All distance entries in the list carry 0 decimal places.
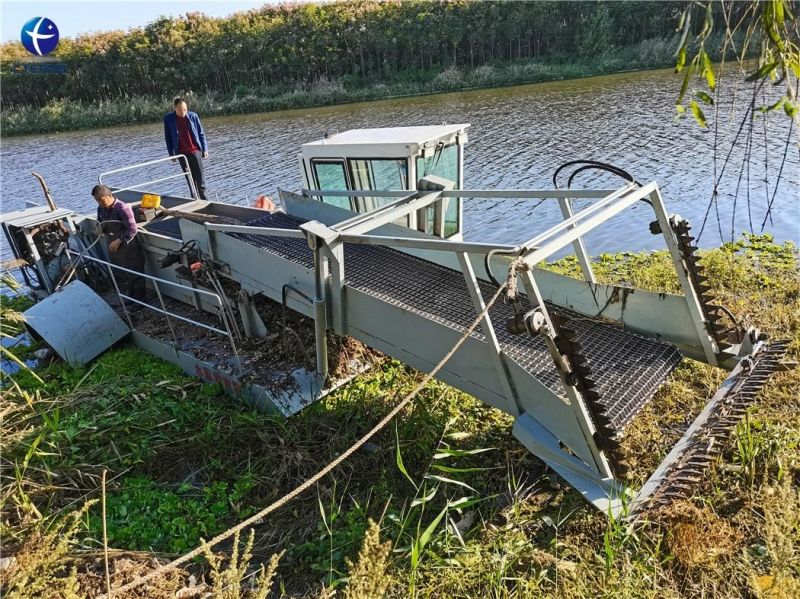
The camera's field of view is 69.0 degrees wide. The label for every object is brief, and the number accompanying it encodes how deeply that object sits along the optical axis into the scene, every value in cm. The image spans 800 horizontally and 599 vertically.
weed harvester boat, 370
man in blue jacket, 967
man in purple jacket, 705
